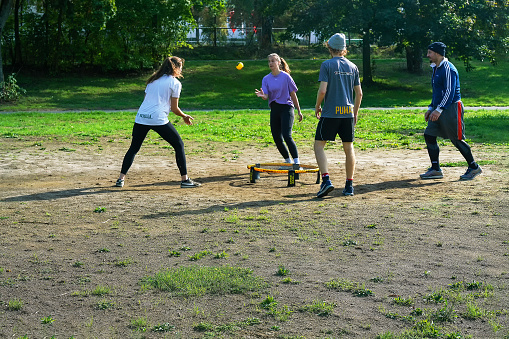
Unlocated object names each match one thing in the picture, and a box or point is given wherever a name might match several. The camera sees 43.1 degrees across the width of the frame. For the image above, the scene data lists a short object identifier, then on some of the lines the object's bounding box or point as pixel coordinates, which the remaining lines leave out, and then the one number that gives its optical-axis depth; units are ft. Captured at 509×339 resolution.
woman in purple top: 33.01
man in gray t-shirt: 27.76
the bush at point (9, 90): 87.38
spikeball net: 31.07
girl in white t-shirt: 29.81
